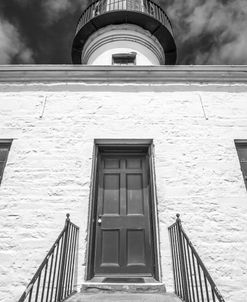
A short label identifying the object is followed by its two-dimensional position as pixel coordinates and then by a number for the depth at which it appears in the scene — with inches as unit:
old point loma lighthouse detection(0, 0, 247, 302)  127.7
